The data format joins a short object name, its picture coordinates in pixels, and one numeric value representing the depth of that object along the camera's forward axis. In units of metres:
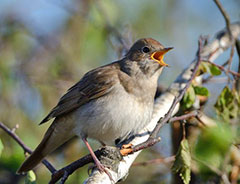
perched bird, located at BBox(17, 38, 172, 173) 8.00
